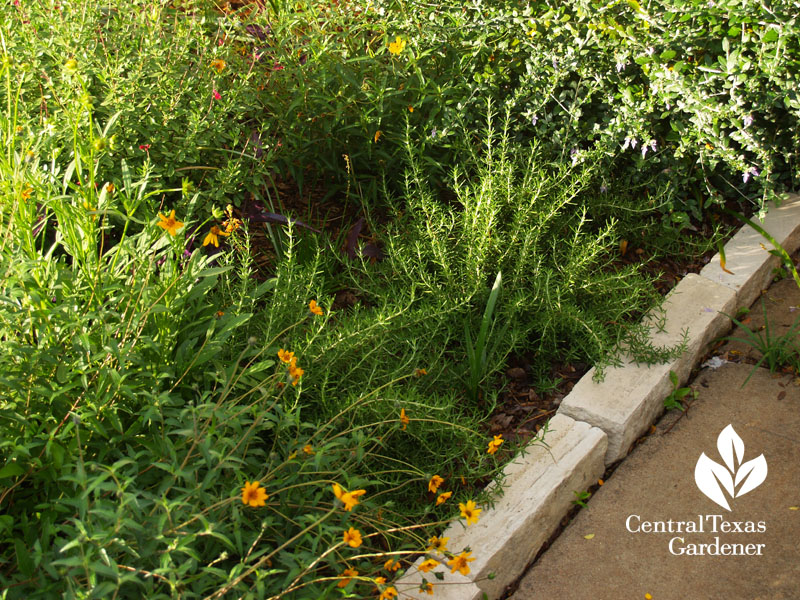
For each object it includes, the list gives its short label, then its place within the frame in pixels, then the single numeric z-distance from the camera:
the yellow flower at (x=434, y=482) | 2.26
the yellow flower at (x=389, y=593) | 1.90
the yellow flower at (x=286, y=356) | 2.15
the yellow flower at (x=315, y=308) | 2.32
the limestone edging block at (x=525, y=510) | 2.39
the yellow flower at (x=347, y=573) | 2.01
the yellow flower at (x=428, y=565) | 1.97
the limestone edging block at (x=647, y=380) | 2.93
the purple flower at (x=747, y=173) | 3.51
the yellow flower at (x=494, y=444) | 2.32
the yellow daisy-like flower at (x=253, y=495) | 1.80
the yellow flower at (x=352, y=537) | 1.84
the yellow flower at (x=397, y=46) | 3.31
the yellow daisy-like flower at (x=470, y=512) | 2.15
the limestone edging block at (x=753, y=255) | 3.62
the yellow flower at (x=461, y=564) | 1.97
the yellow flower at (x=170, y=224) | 1.99
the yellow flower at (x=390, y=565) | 2.08
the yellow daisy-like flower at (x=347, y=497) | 1.83
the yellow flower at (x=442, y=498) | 2.25
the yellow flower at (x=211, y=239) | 2.30
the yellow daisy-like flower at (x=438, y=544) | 2.06
